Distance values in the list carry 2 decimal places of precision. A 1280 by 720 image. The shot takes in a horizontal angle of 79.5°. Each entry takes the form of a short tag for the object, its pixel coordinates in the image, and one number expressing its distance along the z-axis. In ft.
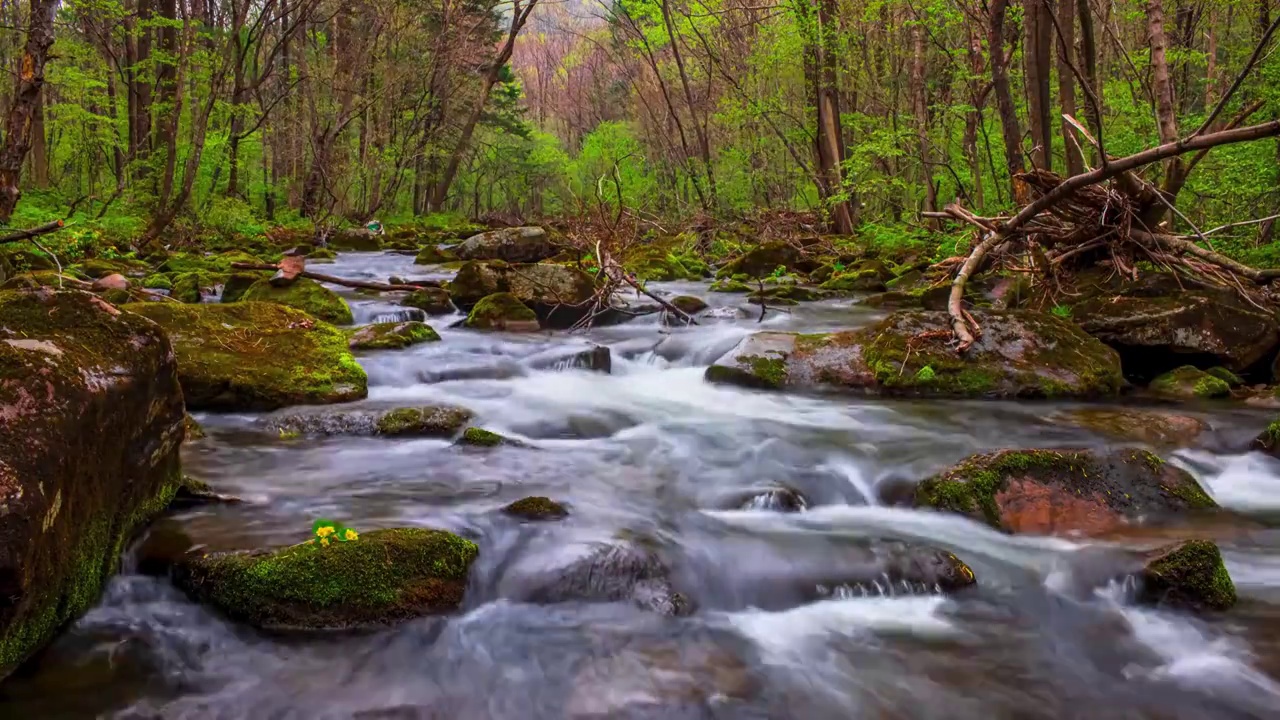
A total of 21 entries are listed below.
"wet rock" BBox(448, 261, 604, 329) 35.12
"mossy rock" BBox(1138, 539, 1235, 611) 11.70
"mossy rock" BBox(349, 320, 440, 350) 27.63
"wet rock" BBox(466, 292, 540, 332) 33.42
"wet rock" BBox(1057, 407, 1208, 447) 18.63
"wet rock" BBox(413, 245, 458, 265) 53.82
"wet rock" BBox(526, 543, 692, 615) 12.25
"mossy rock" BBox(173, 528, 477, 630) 10.61
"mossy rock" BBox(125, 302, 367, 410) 20.16
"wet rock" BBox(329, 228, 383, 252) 64.59
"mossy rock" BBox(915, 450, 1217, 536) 14.29
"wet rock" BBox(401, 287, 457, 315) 35.81
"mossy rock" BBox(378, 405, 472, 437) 19.24
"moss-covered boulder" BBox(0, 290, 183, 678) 8.21
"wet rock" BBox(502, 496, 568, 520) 14.49
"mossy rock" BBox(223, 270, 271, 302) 33.30
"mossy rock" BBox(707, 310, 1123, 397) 22.52
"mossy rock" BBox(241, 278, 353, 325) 31.50
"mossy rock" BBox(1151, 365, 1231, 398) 22.48
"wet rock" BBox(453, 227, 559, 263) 49.59
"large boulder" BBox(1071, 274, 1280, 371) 23.81
